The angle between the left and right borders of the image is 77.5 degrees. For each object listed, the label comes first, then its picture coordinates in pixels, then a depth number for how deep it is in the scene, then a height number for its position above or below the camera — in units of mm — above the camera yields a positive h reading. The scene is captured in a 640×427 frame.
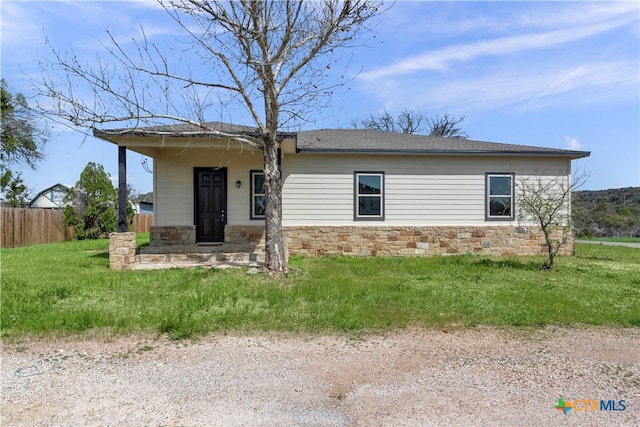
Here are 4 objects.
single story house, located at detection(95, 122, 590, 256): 11461 +425
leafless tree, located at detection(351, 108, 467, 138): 34938 +7763
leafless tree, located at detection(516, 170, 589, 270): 9062 -26
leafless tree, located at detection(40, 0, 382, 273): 7633 +2990
